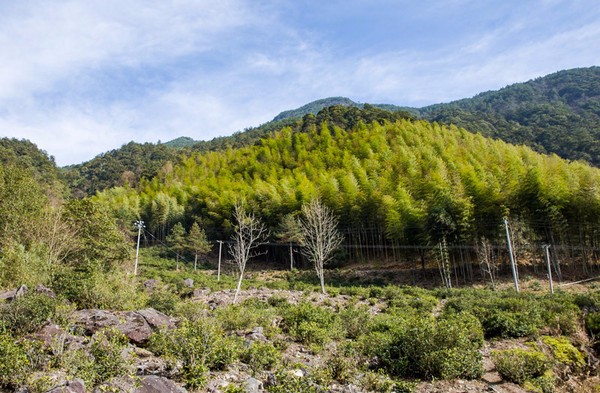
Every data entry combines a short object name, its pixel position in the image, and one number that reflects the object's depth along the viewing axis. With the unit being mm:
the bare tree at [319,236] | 21141
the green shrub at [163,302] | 12539
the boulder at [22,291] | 7653
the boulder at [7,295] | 8622
